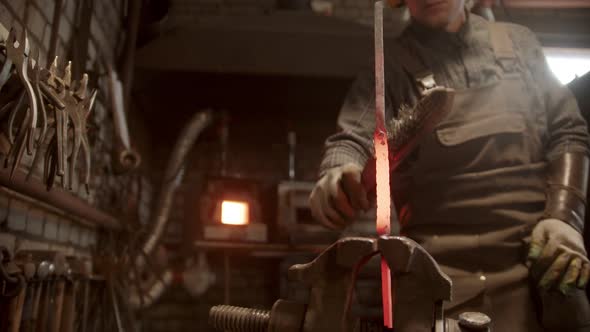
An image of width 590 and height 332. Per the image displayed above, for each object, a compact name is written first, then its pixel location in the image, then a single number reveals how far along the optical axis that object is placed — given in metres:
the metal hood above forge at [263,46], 3.30
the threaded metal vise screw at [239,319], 0.83
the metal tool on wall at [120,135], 2.74
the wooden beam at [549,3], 2.53
